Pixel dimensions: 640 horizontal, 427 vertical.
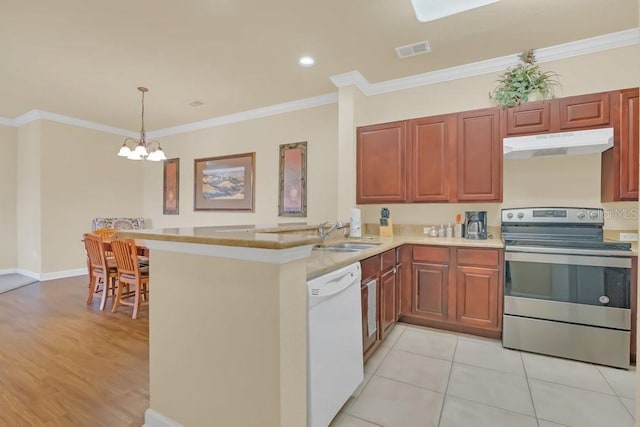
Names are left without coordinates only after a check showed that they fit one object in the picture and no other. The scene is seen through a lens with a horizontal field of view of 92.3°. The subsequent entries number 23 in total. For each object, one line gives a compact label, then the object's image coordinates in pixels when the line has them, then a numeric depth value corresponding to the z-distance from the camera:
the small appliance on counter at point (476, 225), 3.19
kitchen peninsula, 1.28
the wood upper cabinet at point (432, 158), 3.15
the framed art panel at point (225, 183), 5.03
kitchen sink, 2.73
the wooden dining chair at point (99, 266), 3.61
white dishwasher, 1.48
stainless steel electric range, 2.31
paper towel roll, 3.36
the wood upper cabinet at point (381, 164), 3.37
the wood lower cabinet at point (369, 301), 2.16
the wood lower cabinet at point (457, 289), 2.74
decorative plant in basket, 2.88
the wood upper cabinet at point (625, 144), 2.47
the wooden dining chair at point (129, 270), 3.34
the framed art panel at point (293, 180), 4.49
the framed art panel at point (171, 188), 5.91
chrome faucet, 2.71
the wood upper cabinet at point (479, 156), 2.95
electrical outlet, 2.73
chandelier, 3.88
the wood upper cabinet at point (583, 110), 2.56
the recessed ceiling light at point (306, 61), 3.21
